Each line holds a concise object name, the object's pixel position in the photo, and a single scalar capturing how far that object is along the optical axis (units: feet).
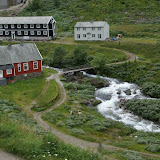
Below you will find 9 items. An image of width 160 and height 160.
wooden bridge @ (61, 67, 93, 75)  202.96
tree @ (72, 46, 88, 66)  220.84
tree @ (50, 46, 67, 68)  222.69
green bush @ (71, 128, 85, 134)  113.70
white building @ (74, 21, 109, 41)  263.29
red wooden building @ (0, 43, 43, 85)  169.99
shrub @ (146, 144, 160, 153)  100.23
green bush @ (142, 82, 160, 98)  169.17
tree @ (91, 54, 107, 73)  204.85
